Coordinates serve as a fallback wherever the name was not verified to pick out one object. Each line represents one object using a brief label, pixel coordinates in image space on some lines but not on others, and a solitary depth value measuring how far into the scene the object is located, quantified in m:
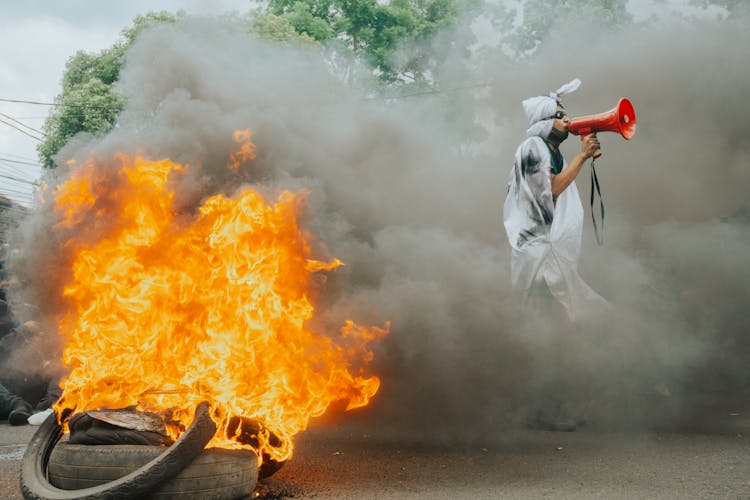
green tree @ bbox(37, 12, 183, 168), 16.25
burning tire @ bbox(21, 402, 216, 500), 3.63
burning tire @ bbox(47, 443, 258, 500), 3.92
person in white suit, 6.71
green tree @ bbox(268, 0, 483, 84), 19.88
